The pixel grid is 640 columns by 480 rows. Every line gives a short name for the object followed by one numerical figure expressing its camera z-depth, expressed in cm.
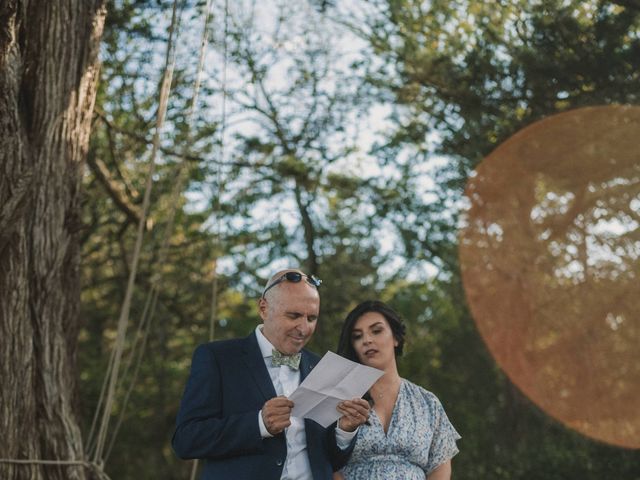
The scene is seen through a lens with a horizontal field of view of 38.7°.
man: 301
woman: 357
